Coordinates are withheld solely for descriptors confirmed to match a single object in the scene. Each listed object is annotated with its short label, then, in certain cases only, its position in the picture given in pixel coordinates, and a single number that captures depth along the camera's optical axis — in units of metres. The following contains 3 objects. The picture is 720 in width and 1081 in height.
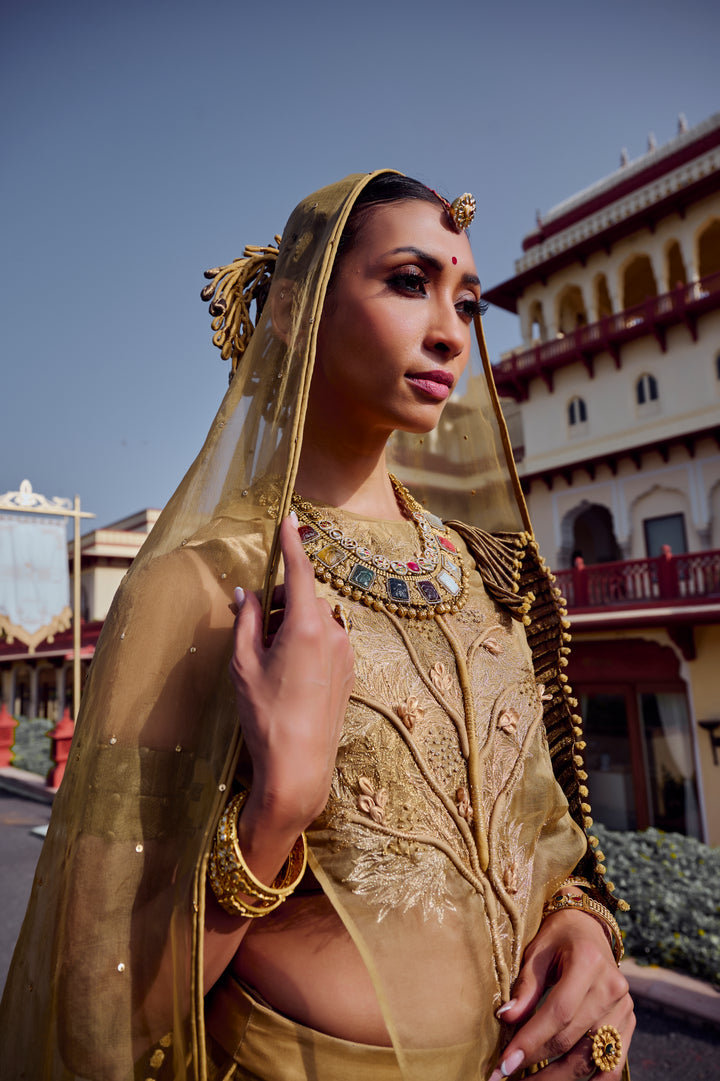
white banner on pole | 10.02
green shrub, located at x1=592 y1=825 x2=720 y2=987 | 4.89
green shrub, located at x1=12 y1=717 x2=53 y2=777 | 15.19
